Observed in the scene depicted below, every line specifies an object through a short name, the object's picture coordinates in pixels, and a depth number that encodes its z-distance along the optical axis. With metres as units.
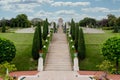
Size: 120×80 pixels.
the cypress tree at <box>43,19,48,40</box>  18.41
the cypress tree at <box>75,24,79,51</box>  15.41
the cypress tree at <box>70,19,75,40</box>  18.05
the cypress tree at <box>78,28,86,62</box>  14.31
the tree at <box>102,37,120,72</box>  12.67
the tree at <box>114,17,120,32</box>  26.31
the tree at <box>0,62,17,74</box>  9.75
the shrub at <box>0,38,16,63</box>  12.66
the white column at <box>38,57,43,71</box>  13.25
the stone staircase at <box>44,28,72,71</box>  13.58
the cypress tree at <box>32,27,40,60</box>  14.13
